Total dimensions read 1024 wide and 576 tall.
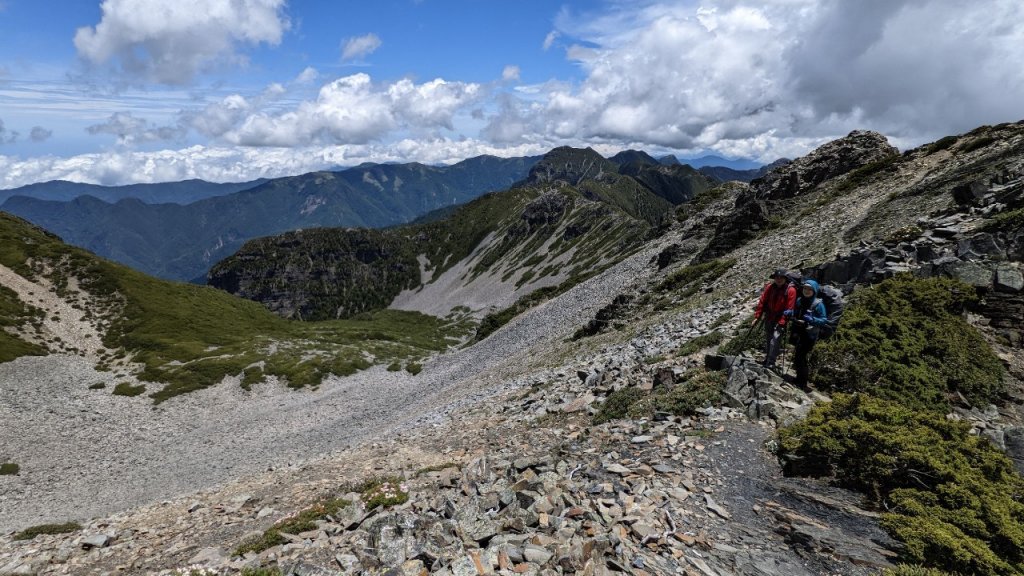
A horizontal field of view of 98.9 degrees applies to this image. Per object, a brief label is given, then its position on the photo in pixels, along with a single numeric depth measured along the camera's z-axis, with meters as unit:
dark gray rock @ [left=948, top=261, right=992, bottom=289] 15.76
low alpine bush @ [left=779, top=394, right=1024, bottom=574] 7.17
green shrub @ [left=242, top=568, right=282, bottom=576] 8.23
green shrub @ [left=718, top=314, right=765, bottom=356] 17.11
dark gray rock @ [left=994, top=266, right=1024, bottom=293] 14.98
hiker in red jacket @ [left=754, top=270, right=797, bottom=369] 14.71
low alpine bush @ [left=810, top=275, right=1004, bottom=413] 13.12
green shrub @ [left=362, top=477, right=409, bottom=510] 11.26
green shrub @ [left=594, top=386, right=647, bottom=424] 15.60
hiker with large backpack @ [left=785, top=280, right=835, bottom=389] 13.96
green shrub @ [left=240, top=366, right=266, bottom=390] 59.47
